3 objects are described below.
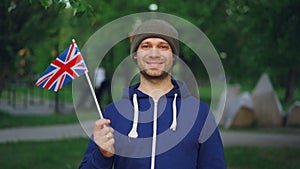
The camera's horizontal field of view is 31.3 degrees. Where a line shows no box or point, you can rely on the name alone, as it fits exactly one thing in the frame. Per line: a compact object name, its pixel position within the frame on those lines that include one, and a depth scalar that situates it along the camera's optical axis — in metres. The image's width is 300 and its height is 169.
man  2.60
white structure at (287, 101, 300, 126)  14.80
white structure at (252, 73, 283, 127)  14.59
